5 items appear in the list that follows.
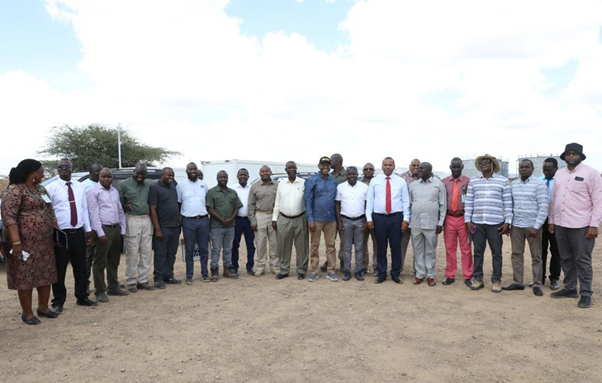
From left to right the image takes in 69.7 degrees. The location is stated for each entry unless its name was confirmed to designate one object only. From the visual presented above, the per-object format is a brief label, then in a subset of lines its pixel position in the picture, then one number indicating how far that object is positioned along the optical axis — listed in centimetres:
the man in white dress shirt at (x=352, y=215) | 718
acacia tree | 3256
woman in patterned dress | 484
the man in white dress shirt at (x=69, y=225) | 550
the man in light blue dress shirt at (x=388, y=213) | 696
